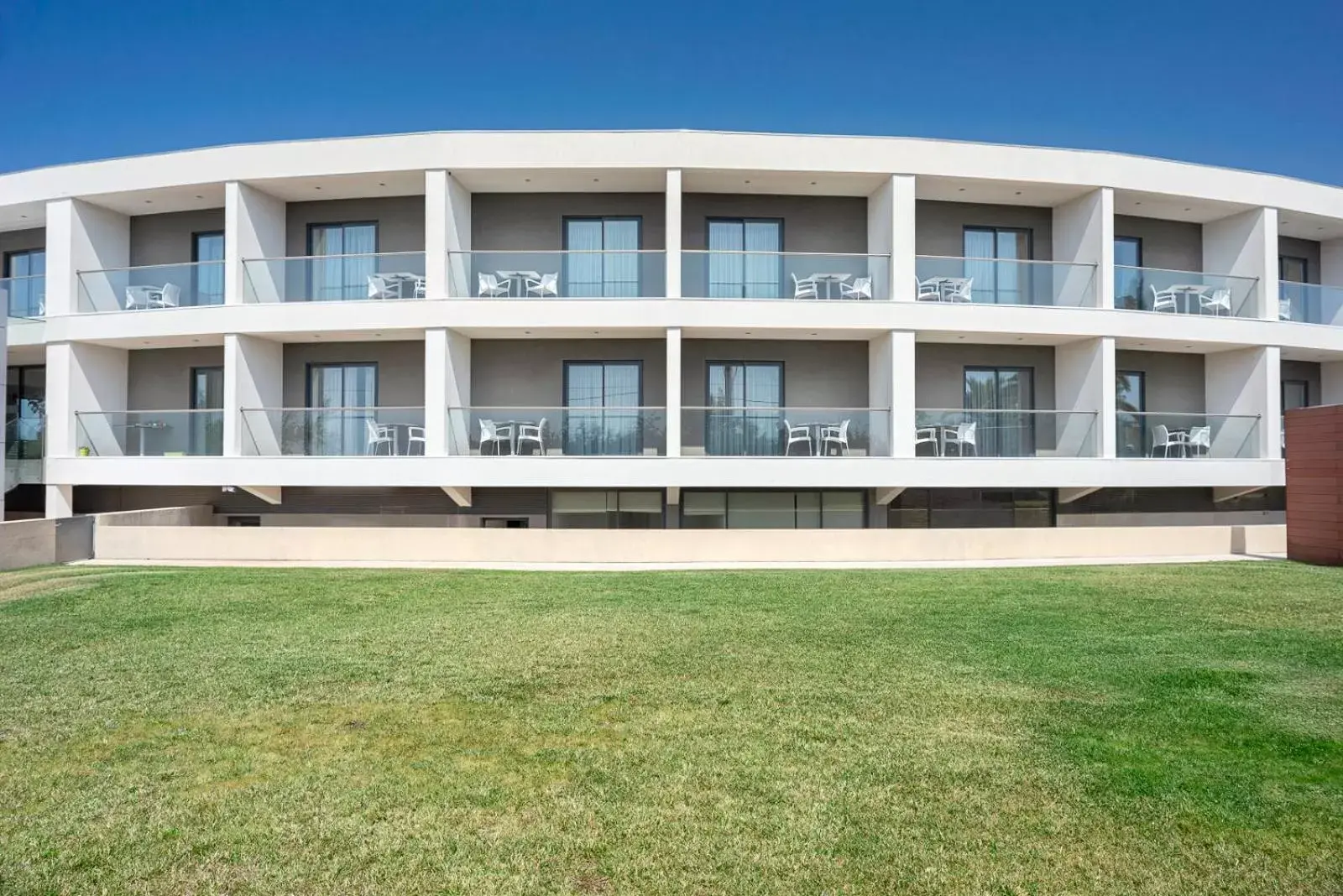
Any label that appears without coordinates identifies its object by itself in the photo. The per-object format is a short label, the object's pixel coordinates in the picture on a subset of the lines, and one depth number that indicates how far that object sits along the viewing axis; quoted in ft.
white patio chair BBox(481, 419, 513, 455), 62.49
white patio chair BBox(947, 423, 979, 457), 63.36
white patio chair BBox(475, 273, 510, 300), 63.41
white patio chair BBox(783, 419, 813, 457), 62.18
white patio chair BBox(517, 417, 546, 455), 62.34
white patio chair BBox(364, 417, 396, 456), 62.85
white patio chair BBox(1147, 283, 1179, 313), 66.85
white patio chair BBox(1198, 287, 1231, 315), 67.72
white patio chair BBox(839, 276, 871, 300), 63.31
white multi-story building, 62.13
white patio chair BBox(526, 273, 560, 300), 63.05
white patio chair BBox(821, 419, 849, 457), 62.80
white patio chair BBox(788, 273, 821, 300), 62.95
